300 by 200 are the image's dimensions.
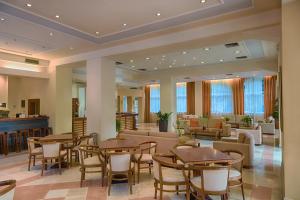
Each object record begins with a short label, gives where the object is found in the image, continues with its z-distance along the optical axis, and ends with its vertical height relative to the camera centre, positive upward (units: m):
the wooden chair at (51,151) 4.81 -1.07
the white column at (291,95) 3.13 +0.16
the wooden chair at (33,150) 5.07 -1.12
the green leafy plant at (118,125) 8.72 -0.83
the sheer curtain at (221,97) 14.97 +0.63
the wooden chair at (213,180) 2.77 -1.02
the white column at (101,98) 6.94 +0.28
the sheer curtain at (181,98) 17.12 +0.66
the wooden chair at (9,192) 2.11 -0.90
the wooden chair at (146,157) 4.36 -1.14
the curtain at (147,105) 18.71 +0.08
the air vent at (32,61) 7.93 +1.79
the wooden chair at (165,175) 3.06 -1.13
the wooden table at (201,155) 3.09 -0.81
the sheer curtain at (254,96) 13.84 +0.67
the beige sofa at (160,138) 5.37 -0.88
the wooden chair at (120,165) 3.78 -1.10
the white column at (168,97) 11.88 +0.52
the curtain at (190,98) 16.44 +0.63
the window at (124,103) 19.39 +0.23
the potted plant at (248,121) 9.55 -0.72
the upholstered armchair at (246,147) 5.27 -1.06
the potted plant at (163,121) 10.65 -0.79
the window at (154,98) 18.50 +0.71
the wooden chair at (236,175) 3.18 -1.11
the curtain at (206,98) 15.77 +0.60
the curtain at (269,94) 13.30 +0.76
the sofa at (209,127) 9.57 -1.06
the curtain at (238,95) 14.39 +0.75
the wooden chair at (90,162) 4.10 -1.15
